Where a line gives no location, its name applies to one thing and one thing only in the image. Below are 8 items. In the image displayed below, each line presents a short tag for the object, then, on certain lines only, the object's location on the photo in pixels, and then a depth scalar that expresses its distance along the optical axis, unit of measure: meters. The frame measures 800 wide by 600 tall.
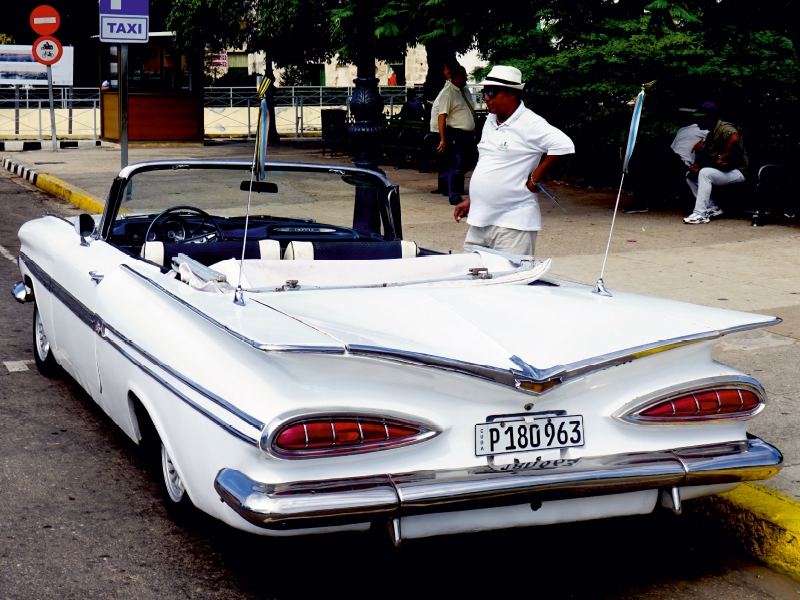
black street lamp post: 9.55
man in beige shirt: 13.30
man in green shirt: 12.31
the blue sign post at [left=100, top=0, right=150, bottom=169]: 12.15
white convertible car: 3.02
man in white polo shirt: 6.29
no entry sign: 21.91
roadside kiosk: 24.41
